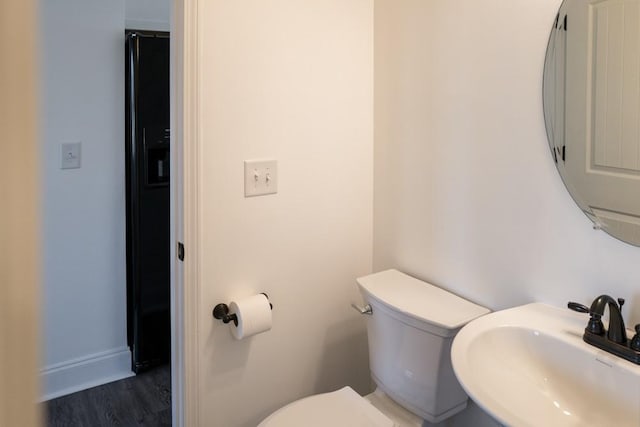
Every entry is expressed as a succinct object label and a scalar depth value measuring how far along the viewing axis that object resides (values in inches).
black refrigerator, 94.0
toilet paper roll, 61.7
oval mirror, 45.1
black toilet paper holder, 62.3
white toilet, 57.1
